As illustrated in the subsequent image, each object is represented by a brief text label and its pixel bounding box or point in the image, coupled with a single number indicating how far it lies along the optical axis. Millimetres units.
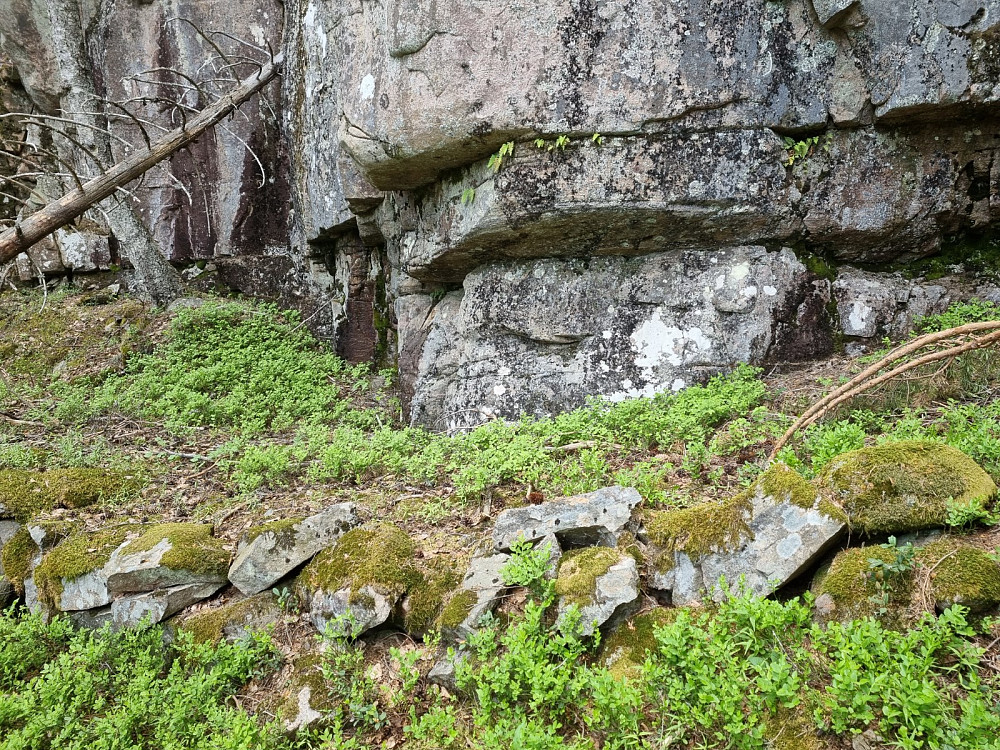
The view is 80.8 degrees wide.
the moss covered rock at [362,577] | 3619
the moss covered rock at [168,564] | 4156
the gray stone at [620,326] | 5836
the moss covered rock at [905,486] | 2820
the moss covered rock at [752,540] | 2893
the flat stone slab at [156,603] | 4078
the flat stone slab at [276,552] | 4043
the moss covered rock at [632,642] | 2865
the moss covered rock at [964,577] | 2414
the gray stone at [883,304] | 5836
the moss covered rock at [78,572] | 4324
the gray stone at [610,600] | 3027
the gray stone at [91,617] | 4293
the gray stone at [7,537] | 4742
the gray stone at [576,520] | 3557
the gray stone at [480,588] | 3270
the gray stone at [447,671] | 3125
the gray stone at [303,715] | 3180
